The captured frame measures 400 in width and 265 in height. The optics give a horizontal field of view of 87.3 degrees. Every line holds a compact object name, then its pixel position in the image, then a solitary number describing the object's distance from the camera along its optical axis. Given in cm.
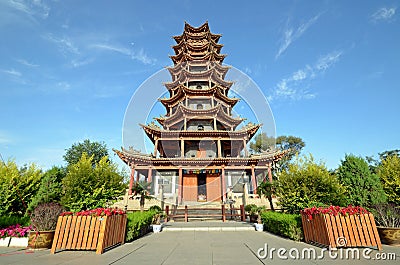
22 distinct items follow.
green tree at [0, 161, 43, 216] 976
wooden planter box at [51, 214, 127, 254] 544
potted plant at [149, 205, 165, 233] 1017
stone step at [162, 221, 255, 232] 1040
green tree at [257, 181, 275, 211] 1122
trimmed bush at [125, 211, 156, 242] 738
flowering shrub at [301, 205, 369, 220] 572
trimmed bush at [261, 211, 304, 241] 719
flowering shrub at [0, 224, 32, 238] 685
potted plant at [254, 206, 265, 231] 1030
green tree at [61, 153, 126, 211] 998
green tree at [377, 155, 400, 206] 1125
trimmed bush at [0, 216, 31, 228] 825
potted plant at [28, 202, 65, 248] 611
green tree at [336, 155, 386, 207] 920
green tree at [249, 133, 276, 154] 3438
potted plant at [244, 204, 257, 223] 1160
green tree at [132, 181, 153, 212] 1173
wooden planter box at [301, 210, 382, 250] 542
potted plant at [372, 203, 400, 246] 605
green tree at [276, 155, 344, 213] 925
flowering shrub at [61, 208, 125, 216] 572
